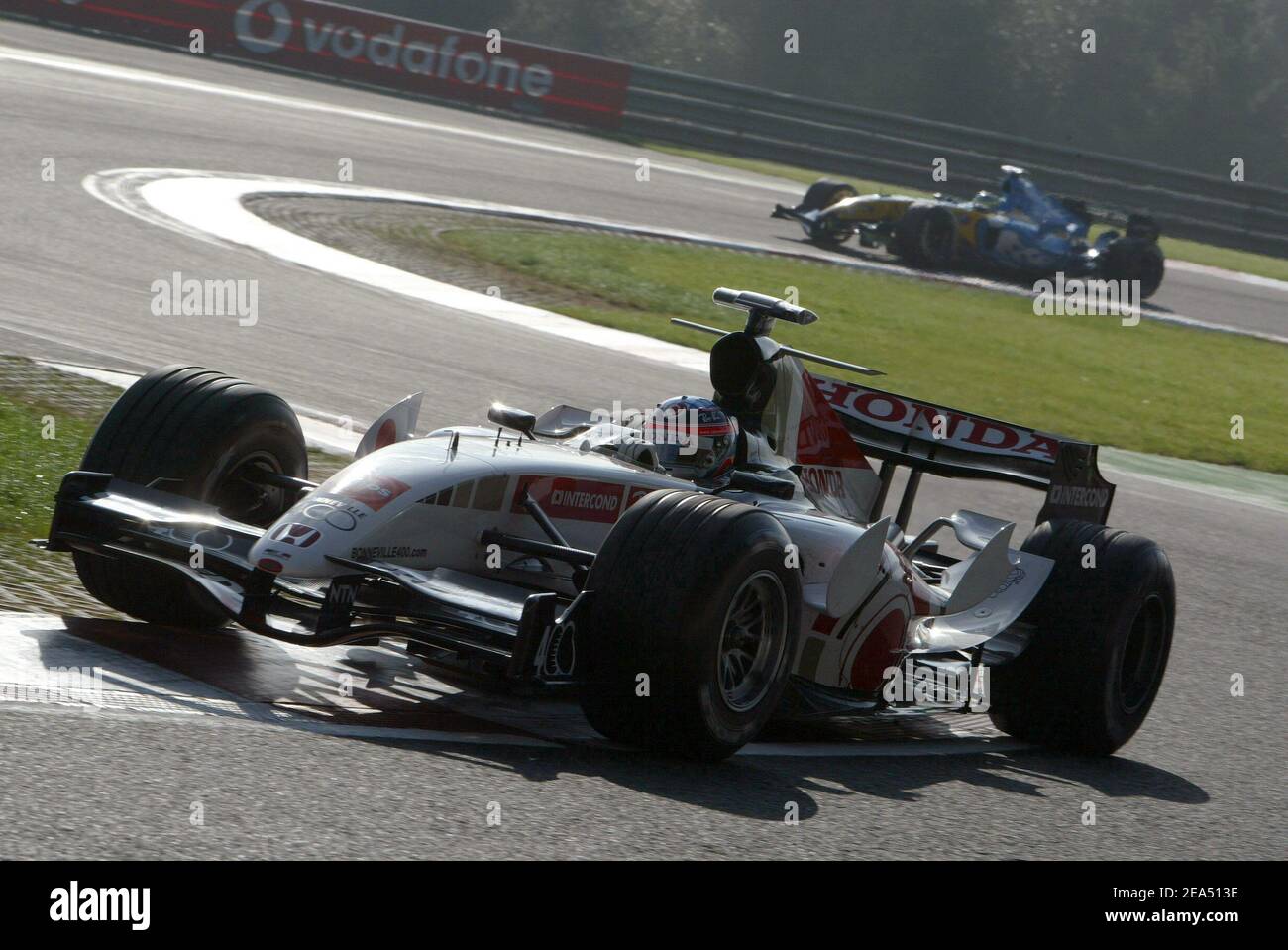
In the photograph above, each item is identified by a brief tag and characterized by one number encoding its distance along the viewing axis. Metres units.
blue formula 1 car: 25.08
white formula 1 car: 5.70
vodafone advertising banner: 29.81
